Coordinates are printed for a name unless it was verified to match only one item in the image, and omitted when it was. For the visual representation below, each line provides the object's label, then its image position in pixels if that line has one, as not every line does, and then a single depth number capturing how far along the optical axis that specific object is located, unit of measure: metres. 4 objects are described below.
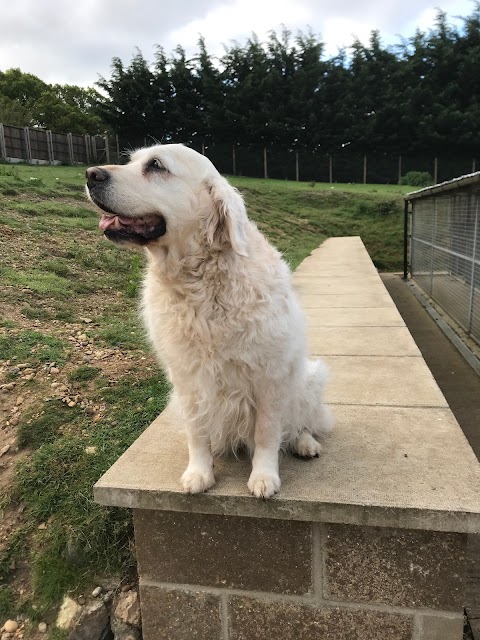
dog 1.99
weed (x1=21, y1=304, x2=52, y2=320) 4.49
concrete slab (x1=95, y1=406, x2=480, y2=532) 1.97
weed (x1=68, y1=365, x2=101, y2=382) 3.57
